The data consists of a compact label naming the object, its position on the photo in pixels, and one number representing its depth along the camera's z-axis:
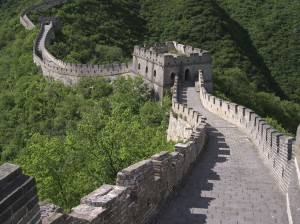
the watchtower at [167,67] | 28.56
